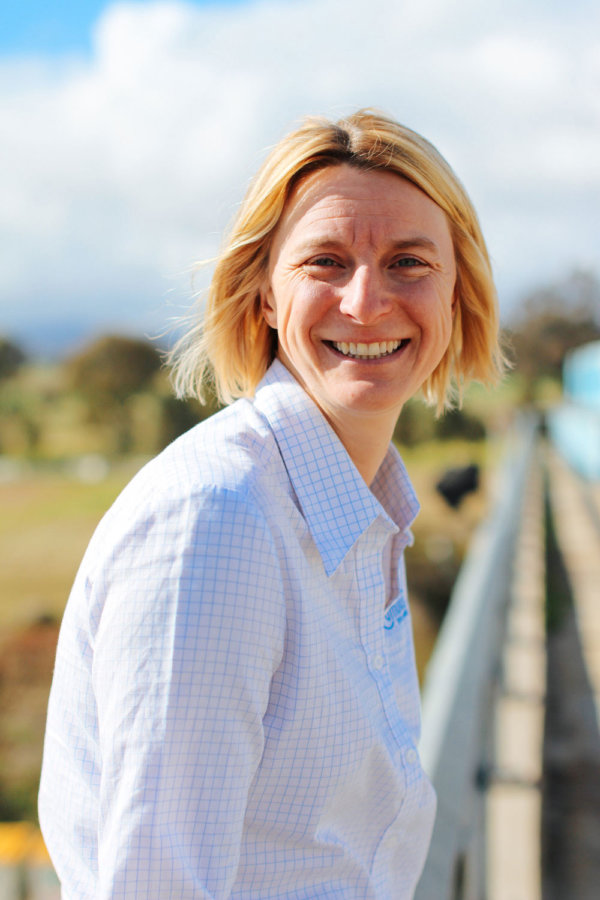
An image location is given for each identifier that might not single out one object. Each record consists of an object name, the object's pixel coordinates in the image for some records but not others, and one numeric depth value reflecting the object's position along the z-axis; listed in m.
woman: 1.57
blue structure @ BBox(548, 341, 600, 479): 18.44
